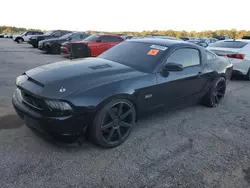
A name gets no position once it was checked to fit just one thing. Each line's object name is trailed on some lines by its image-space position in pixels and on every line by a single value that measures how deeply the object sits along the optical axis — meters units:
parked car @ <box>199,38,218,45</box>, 22.17
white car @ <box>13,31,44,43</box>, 26.10
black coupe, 2.73
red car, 12.00
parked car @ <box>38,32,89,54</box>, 14.38
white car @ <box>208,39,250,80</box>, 7.58
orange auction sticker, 3.87
